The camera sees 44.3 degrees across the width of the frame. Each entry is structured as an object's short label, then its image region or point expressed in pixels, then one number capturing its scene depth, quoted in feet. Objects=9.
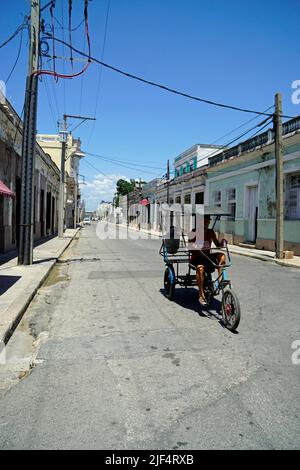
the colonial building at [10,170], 45.60
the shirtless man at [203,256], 21.38
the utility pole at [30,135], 37.06
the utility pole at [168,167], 128.69
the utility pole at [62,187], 84.07
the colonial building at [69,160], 153.58
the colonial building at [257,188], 57.16
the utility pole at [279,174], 51.11
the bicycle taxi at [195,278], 18.33
